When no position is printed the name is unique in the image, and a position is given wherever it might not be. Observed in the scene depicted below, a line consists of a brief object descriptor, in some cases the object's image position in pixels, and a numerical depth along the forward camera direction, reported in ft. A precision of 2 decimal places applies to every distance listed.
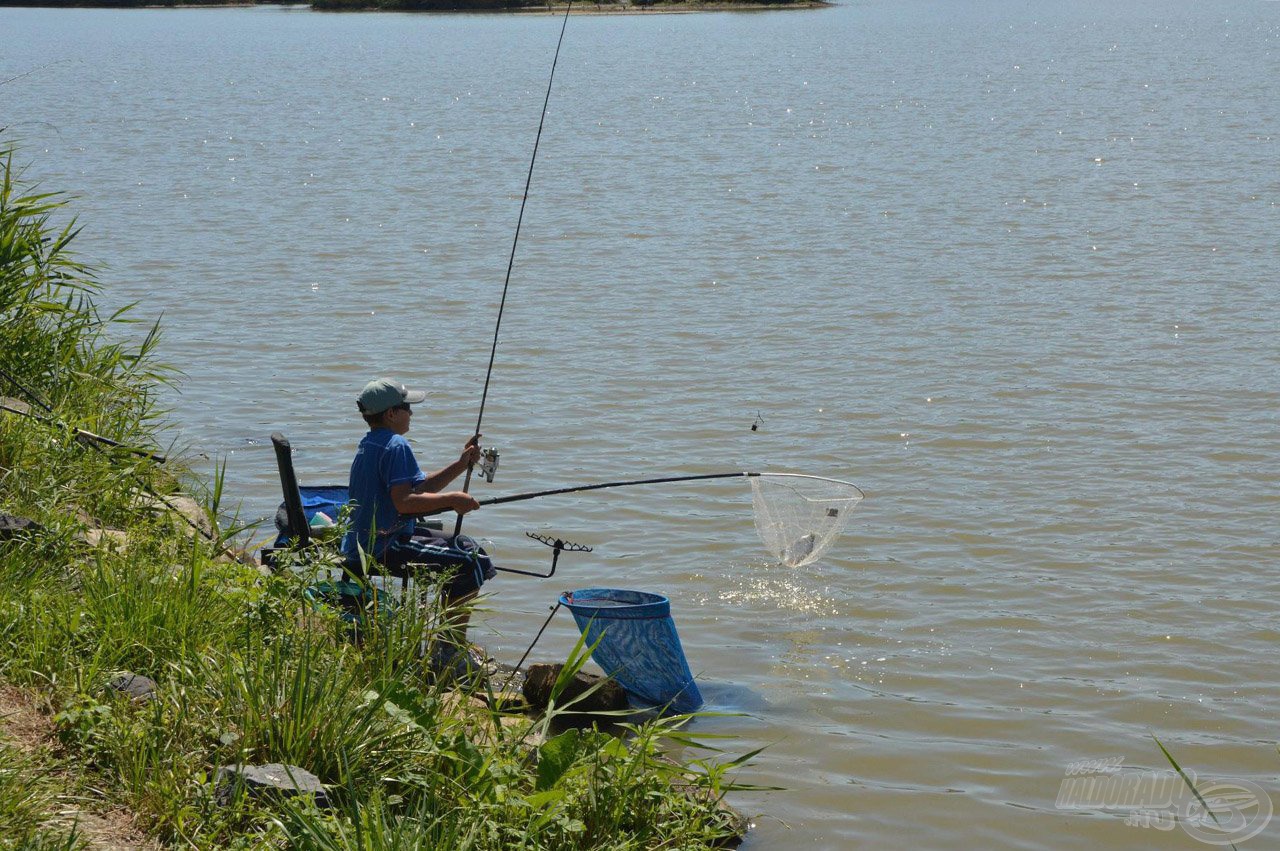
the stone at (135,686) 26.27
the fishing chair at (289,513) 35.09
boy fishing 34.71
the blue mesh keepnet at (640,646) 35.91
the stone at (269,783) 23.26
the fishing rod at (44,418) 38.09
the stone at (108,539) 33.32
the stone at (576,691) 35.45
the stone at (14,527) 31.65
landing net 40.50
